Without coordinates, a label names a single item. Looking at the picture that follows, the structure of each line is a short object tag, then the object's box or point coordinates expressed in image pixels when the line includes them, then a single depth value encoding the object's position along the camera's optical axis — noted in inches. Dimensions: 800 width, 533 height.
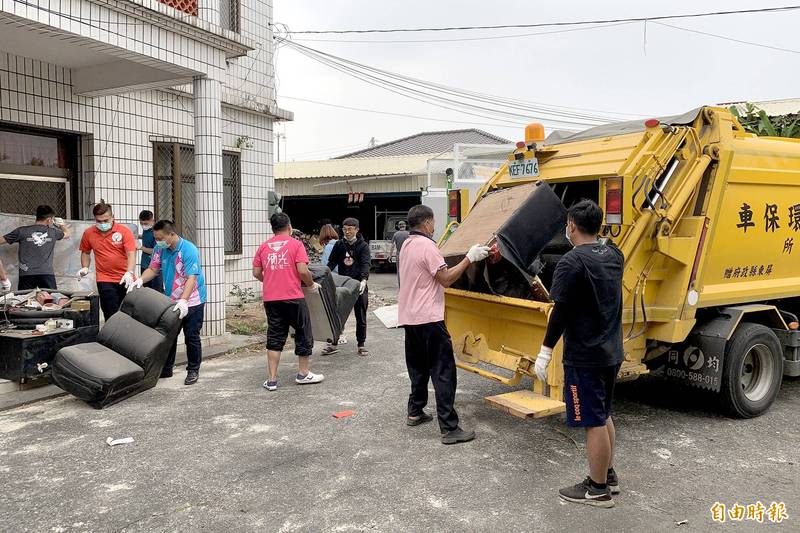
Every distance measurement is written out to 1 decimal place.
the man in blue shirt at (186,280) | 248.7
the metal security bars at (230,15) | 409.1
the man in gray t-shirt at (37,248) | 270.2
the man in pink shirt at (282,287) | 236.7
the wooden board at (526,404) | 169.5
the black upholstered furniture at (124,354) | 215.3
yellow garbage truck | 184.2
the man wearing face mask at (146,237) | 303.3
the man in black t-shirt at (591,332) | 143.1
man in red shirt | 265.4
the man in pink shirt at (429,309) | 185.9
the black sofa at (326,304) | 283.6
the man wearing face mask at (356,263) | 306.5
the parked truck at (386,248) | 799.1
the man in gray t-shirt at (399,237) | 313.7
